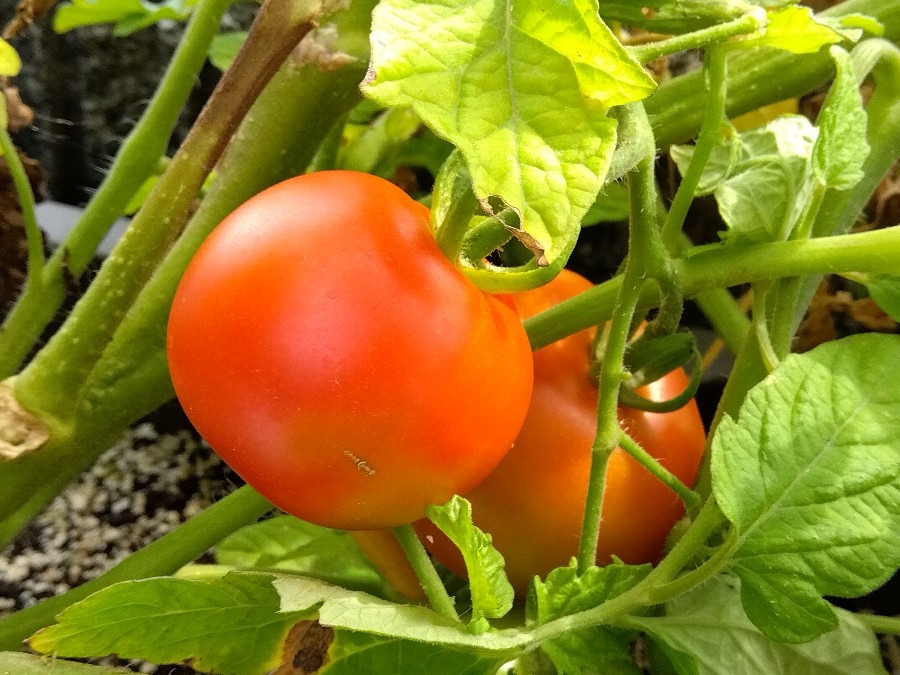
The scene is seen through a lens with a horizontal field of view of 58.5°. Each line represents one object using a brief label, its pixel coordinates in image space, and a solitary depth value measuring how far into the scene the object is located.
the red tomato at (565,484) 0.46
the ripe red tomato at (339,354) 0.33
